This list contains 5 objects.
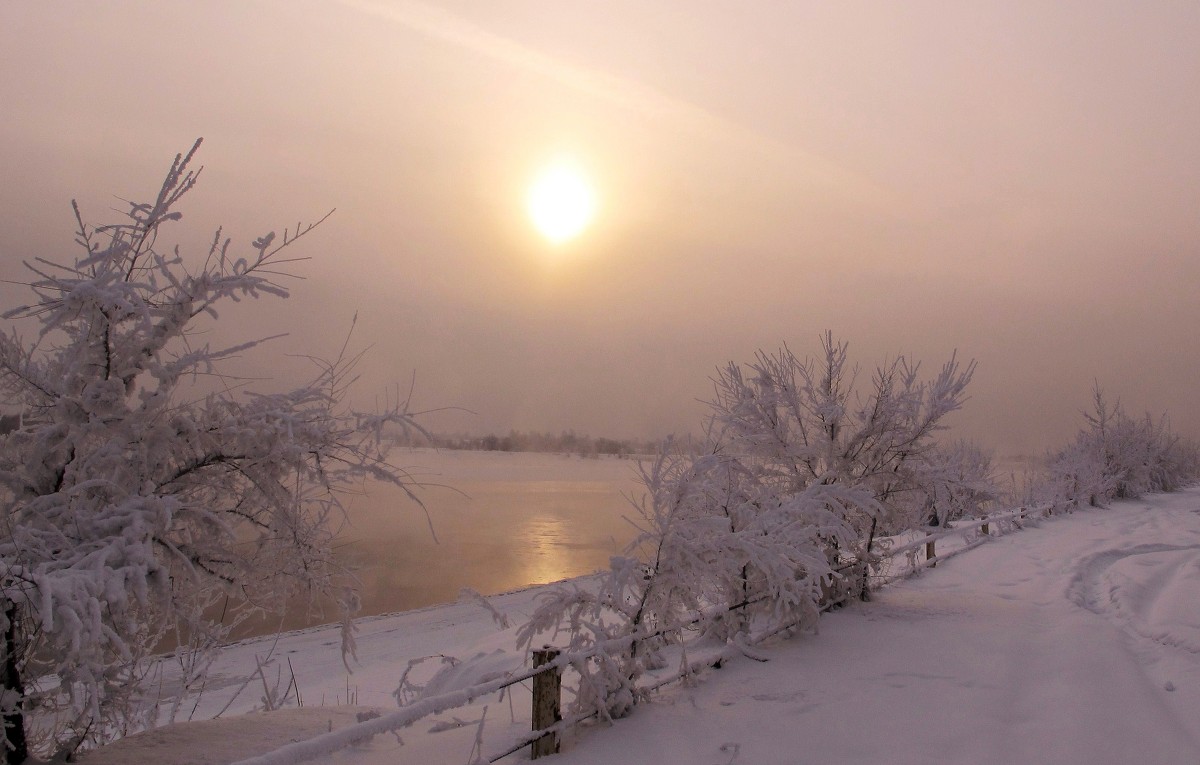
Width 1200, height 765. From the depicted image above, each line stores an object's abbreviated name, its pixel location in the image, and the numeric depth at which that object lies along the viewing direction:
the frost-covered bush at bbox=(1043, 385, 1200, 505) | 31.94
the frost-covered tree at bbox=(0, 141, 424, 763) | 3.84
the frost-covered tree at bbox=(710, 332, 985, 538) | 9.66
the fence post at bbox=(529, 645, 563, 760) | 4.83
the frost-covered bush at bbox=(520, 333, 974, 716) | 5.64
